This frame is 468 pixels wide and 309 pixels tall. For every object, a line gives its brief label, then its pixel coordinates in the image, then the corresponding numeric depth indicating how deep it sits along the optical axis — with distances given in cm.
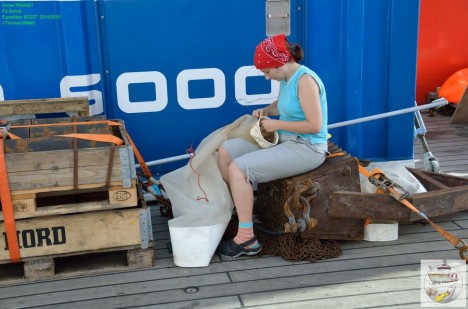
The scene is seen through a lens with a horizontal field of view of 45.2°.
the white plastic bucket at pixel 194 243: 328
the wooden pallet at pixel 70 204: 310
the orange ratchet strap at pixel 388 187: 334
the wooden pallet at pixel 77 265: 320
